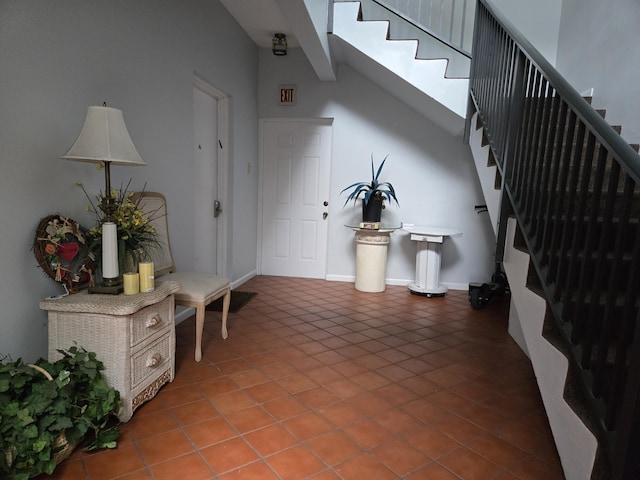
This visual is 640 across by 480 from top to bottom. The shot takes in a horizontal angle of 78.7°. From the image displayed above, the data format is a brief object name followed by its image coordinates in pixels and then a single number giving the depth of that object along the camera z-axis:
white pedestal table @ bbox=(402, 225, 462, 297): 4.31
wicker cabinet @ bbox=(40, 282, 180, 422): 1.77
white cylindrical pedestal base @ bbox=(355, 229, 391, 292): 4.42
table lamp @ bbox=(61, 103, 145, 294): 1.74
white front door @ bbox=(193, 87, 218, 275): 3.60
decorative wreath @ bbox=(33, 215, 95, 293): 1.80
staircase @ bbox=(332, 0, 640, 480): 1.17
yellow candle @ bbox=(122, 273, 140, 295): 1.95
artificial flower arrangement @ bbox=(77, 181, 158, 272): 1.99
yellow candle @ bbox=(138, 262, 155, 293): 2.00
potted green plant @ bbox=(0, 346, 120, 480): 1.37
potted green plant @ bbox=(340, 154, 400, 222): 4.39
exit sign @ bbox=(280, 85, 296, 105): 4.75
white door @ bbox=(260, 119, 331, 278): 4.90
